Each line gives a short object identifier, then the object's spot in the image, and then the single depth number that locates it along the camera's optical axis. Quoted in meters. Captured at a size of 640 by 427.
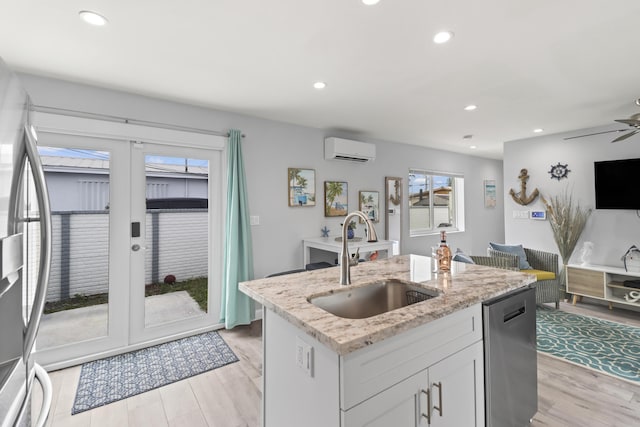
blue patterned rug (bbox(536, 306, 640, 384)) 2.49
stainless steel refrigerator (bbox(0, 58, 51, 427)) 0.68
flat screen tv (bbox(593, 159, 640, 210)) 3.75
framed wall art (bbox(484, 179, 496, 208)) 6.53
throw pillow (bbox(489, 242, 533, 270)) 4.00
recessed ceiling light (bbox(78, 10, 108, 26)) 1.70
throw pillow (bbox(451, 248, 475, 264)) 3.14
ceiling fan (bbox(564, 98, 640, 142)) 2.62
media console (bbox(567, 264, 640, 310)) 3.61
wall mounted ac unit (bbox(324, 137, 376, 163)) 4.03
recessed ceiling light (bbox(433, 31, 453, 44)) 1.90
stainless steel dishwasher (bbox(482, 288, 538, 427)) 1.50
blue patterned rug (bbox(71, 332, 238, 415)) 2.18
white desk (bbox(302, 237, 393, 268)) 3.48
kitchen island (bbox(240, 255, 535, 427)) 0.98
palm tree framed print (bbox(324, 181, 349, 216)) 4.21
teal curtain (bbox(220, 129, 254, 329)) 3.19
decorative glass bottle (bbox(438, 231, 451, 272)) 1.87
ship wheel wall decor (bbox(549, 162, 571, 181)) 4.42
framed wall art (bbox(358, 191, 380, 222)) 4.60
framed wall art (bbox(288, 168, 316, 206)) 3.85
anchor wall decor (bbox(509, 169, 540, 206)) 4.76
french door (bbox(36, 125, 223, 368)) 2.55
